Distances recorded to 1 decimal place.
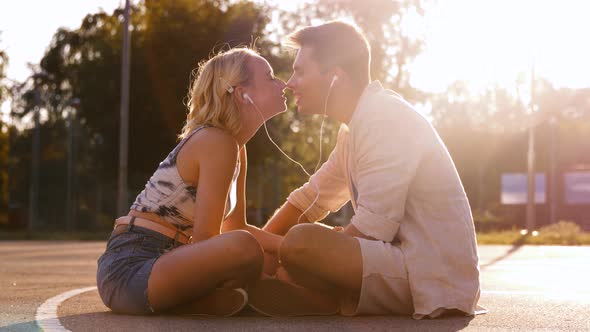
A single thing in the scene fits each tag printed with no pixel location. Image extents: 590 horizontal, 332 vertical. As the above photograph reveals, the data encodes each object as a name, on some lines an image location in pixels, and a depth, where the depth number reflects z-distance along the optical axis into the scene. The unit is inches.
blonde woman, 214.1
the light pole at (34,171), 1456.7
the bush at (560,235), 911.0
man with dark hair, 210.8
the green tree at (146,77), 1413.6
